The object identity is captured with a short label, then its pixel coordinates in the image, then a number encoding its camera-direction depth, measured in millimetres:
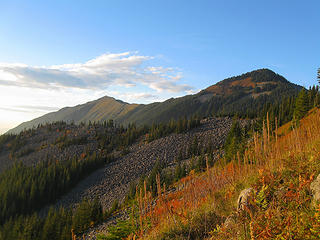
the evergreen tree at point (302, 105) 47156
